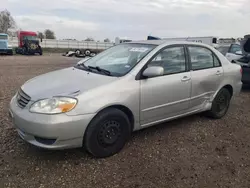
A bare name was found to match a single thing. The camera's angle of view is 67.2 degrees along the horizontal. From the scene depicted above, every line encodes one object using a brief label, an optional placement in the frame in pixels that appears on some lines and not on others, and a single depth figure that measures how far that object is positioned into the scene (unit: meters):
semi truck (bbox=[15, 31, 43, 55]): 22.06
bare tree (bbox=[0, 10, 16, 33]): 44.64
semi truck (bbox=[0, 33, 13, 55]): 20.51
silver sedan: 2.19
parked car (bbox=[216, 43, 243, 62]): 7.91
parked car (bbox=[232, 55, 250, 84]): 5.74
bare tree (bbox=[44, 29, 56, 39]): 48.57
